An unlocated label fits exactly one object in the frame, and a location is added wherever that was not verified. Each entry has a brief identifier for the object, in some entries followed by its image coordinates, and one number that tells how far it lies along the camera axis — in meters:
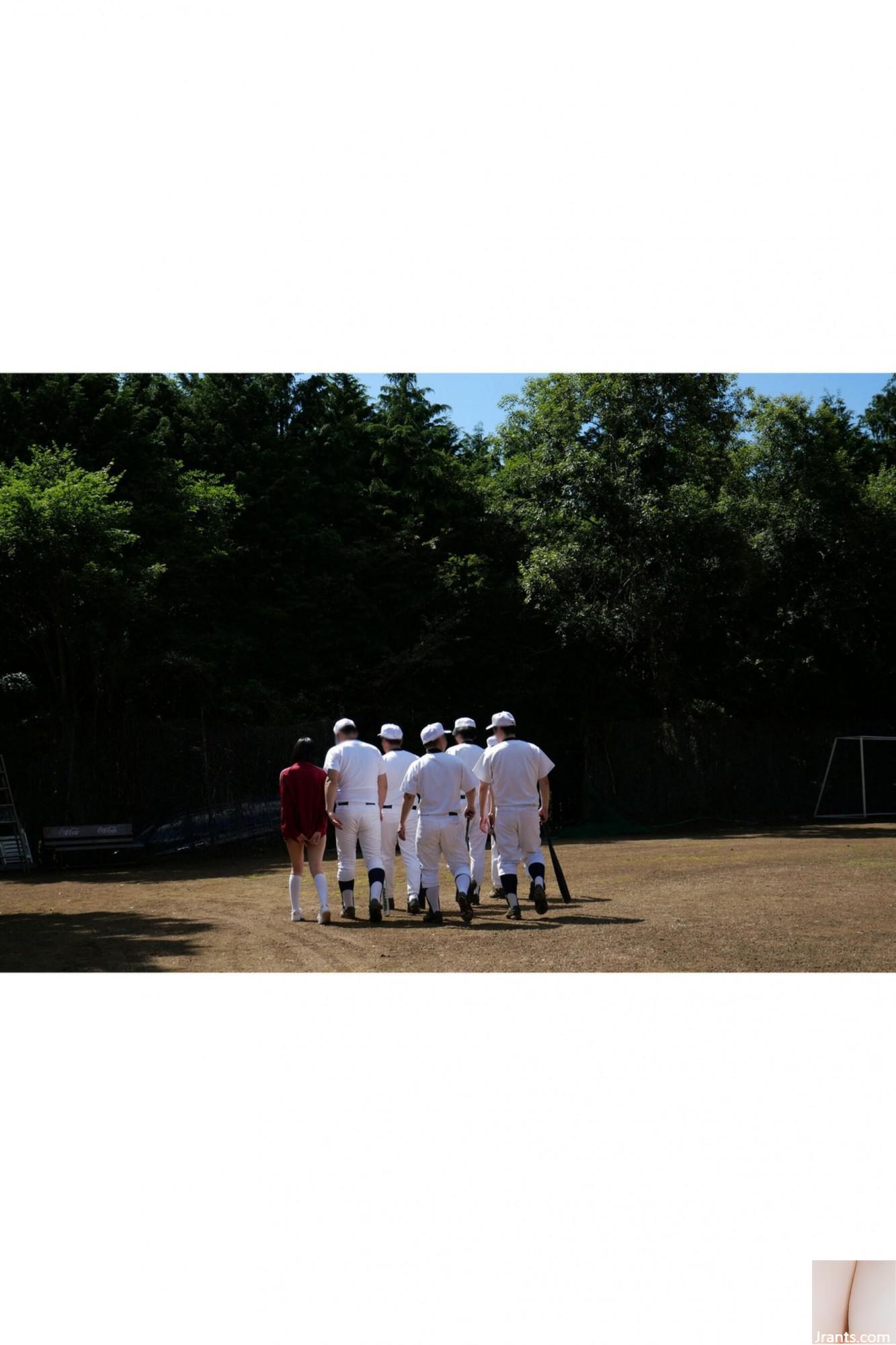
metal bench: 19.45
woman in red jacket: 11.08
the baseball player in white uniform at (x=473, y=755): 11.77
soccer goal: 28.28
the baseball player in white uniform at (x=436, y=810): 10.88
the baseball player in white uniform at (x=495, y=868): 11.31
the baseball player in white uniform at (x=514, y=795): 10.98
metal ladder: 19.38
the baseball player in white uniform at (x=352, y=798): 11.09
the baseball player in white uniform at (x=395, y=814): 11.70
